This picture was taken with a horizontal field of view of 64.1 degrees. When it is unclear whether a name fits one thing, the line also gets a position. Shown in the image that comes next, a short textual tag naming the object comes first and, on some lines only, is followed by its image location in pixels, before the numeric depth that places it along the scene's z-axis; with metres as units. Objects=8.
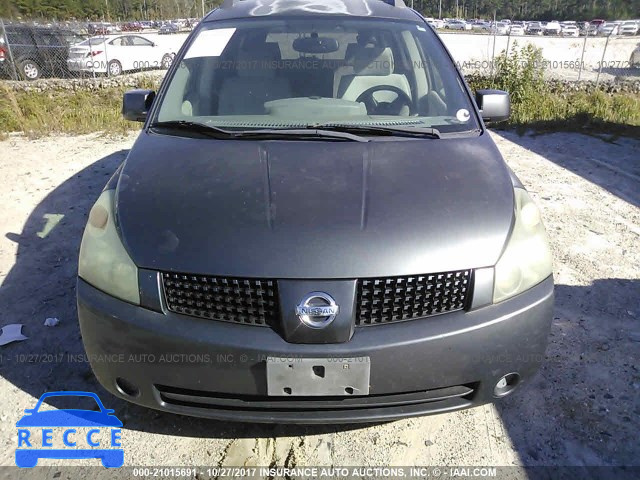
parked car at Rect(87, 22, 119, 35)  15.23
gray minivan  1.78
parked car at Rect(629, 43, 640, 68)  19.27
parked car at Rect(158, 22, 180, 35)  25.65
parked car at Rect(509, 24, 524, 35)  33.81
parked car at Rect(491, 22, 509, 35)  41.23
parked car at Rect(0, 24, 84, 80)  12.02
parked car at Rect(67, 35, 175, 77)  12.82
